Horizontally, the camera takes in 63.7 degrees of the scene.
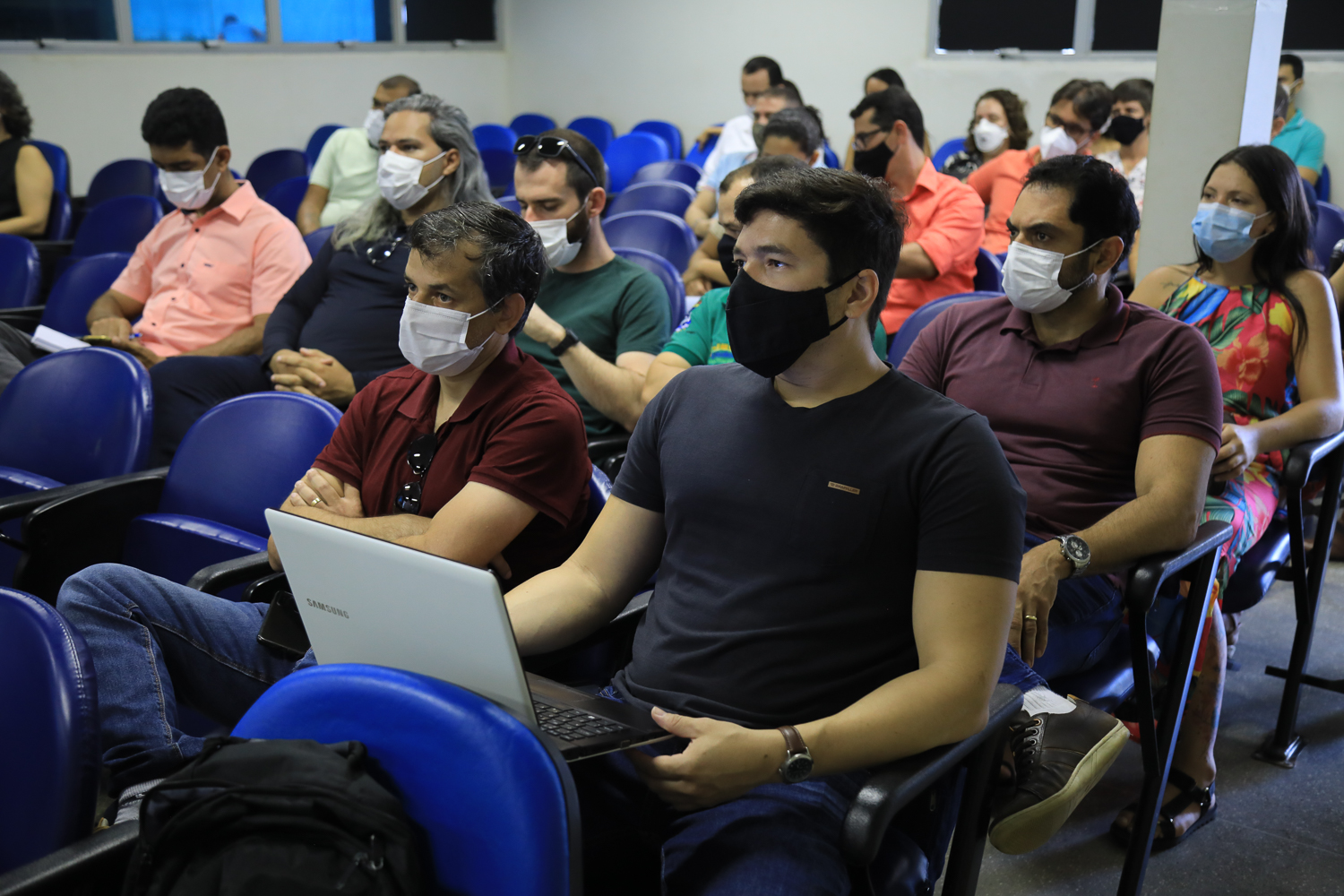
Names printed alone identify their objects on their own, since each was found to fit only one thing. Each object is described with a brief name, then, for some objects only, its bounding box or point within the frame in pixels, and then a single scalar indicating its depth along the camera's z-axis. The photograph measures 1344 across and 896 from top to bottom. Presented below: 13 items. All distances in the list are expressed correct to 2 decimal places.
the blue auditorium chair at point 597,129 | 8.48
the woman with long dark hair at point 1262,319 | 2.27
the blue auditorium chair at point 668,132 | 8.41
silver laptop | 1.05
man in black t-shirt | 1.21
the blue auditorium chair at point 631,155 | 7.53
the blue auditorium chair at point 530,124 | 9.05
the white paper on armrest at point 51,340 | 3.09
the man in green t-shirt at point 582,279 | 2.72
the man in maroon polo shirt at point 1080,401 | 1.81
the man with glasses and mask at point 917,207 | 3.46
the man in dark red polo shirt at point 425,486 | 1.64
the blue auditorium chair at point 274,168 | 7.09
